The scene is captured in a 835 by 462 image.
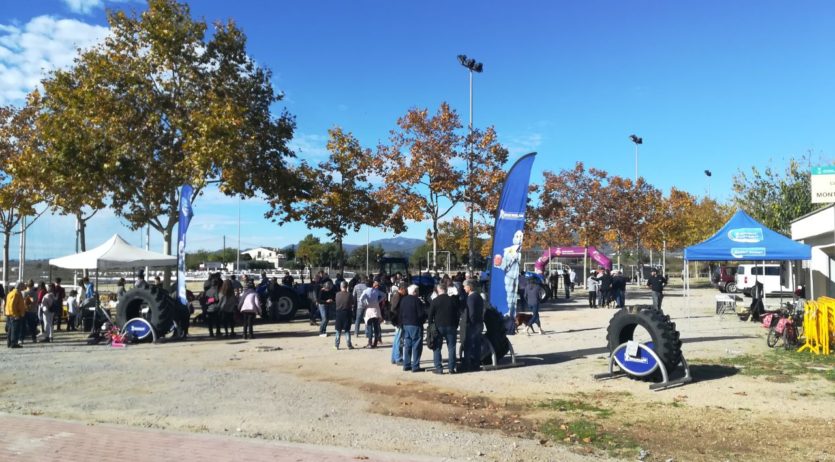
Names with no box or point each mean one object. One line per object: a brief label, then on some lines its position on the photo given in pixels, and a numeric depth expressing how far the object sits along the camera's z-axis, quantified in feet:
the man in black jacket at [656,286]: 66.13
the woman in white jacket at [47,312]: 48.75
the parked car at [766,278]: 99.55
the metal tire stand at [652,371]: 29.84
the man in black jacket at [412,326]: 35.01
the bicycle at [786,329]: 41.42
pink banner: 115.31
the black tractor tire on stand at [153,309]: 47.50
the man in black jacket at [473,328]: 34.73
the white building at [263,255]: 384.64
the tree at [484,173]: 90.48
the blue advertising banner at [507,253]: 38.17
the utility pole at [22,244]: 88.17
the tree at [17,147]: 76.18
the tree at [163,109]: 59.41
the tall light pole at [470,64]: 104.88
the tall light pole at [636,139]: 181.16
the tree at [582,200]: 135.44
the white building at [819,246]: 63.98
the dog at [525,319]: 53.06
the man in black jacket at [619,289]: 78.48
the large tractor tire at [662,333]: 30.60
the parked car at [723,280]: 117.70
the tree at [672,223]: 144.77
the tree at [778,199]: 111.65
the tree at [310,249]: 299.60
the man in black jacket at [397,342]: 37.50
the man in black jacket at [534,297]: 52.09
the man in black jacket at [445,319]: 34.40
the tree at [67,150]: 58.29
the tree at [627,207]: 136.05
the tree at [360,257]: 292.06
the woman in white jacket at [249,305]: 49.34
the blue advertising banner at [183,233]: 50.71
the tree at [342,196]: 88.74
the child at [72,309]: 56.75
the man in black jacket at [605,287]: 79.36
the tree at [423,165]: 88.84
